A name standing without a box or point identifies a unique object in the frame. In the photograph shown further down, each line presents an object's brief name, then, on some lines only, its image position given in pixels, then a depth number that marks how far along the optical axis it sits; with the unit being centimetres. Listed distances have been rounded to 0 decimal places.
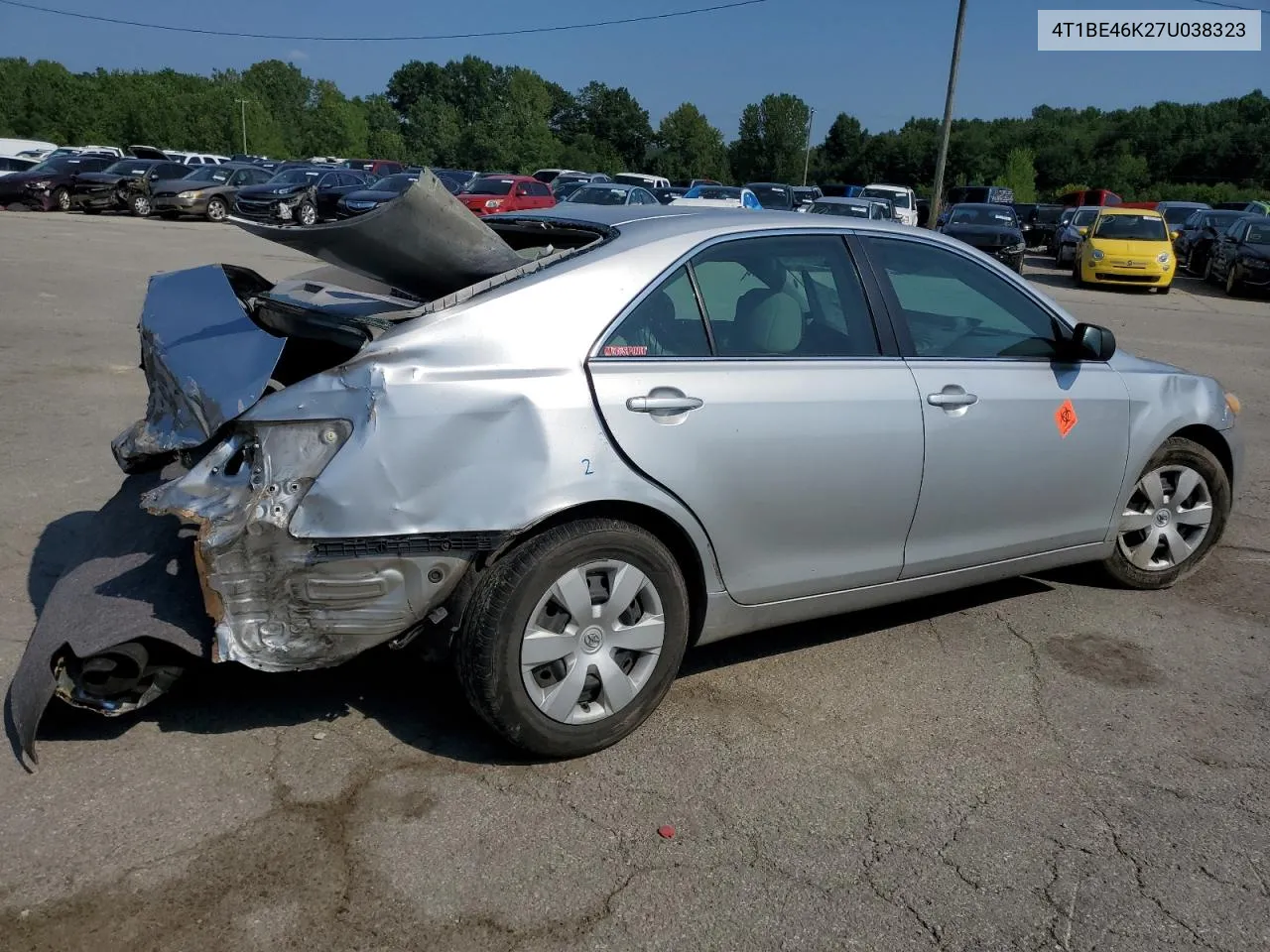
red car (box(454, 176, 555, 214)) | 2631
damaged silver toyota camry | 306
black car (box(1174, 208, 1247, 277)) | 2486
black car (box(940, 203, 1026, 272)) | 2292
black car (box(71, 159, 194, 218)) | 3072
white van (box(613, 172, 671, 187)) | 3755
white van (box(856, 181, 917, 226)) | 2846
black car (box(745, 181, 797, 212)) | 2869
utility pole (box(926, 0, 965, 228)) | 2997
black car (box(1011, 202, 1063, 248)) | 3434
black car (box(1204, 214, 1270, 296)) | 2073
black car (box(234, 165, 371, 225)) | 2912
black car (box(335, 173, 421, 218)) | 2641
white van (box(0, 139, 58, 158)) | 4006
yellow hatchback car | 2097
